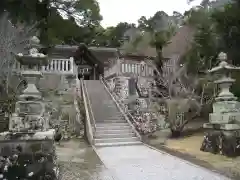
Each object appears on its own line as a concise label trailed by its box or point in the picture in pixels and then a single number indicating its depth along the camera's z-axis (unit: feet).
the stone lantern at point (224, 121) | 23.47
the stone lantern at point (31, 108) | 16.28
